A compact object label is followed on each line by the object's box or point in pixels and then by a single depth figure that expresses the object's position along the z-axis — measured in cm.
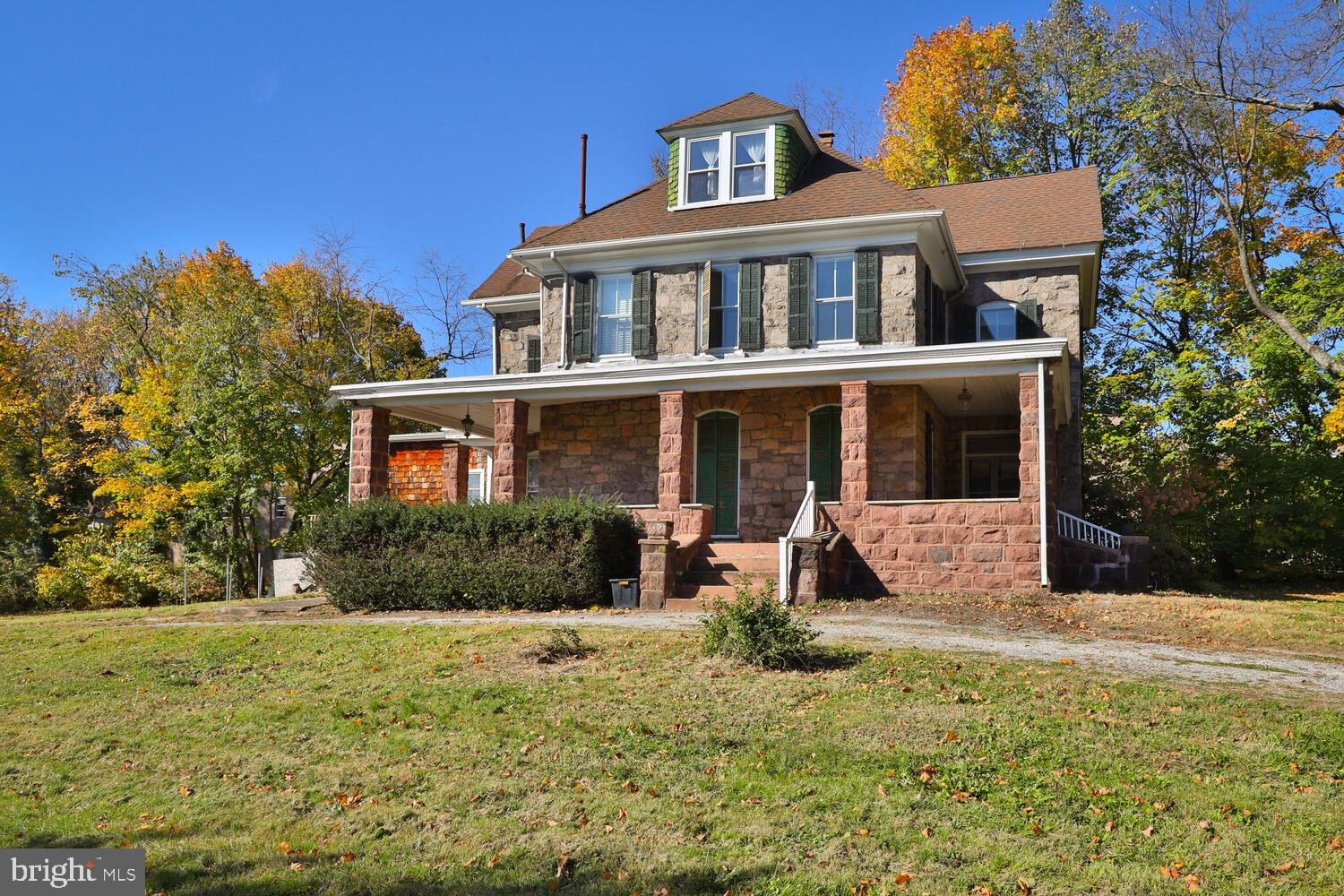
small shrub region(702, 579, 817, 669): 889
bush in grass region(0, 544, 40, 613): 2423
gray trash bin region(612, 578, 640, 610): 1402
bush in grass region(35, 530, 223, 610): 2395
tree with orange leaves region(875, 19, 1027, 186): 3003
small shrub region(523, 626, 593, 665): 962
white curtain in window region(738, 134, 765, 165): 1894
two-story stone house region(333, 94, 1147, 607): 1452
